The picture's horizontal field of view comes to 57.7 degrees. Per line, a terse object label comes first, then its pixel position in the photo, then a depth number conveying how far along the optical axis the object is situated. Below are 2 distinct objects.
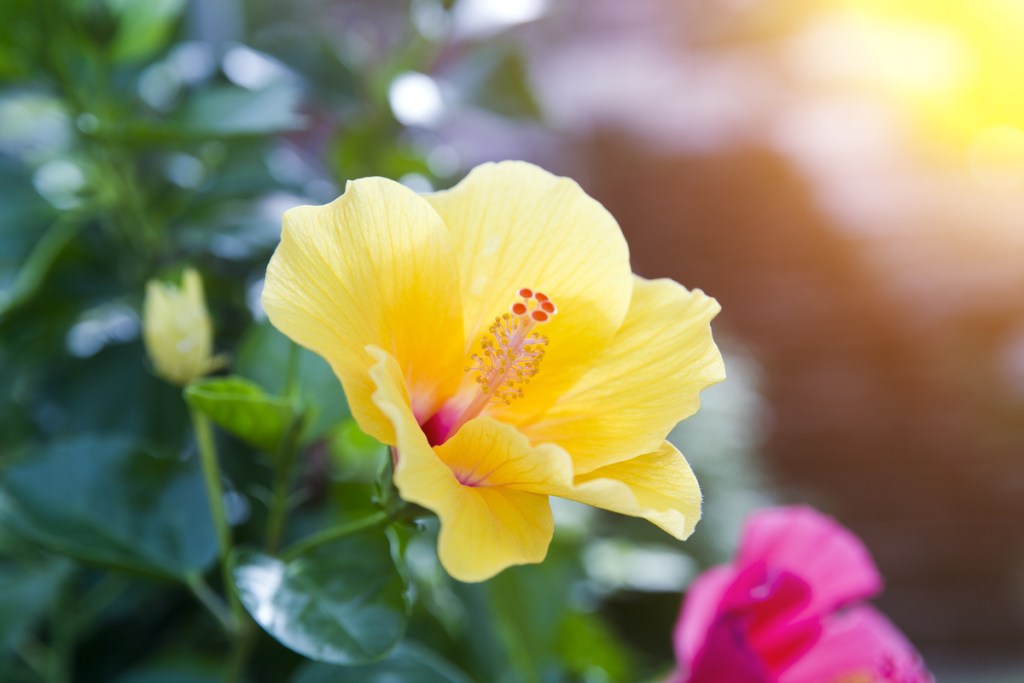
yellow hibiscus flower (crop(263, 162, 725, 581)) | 0.32
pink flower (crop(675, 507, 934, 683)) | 0.41
